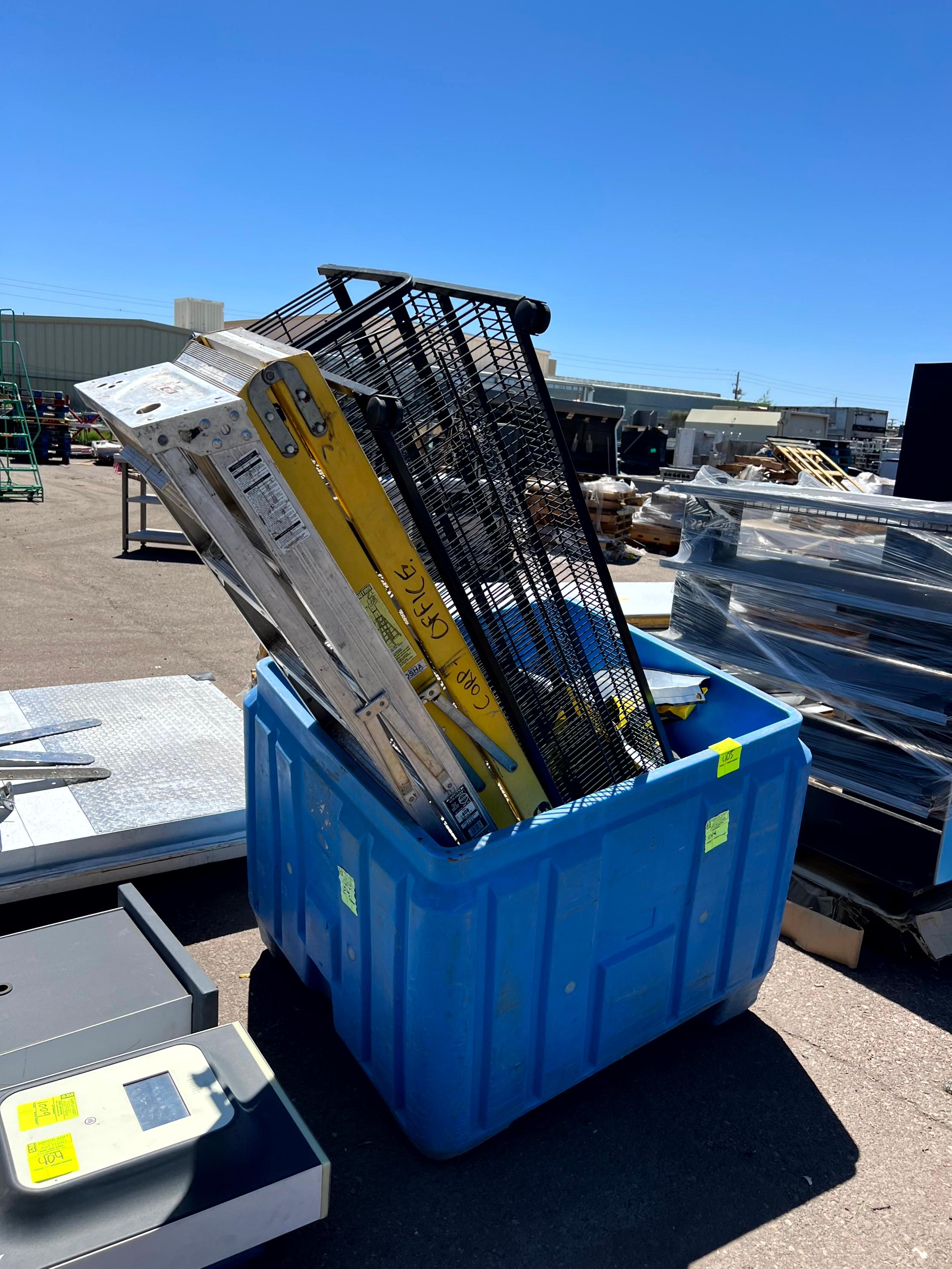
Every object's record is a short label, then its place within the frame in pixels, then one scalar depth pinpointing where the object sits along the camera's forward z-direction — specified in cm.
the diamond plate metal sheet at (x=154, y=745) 340
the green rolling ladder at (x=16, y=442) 1517
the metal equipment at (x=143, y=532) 1023
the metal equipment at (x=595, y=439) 1584
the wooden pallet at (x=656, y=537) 1295
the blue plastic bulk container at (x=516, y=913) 213
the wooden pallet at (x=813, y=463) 811
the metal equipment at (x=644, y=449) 2136
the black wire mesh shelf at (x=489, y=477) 222
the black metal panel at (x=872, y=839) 325
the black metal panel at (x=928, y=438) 389
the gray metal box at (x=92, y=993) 212
